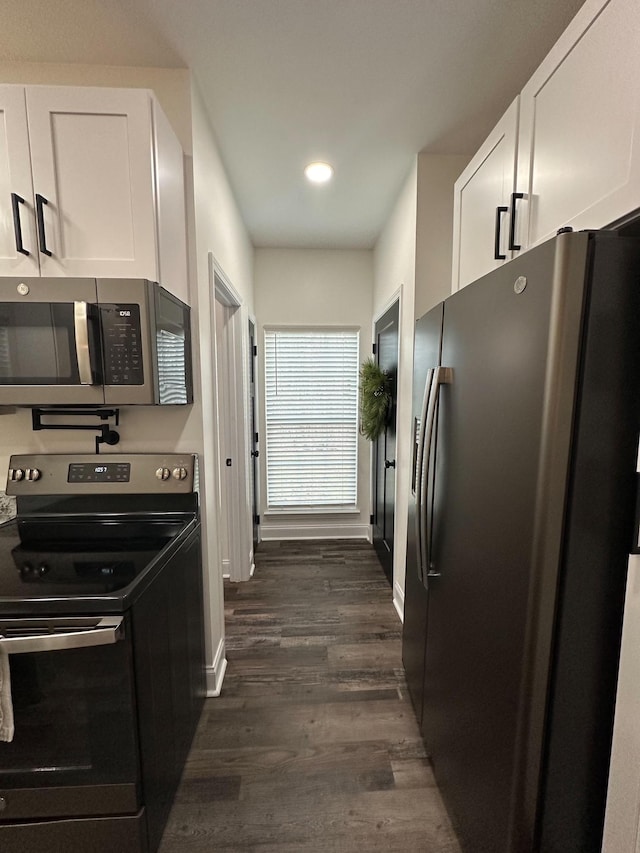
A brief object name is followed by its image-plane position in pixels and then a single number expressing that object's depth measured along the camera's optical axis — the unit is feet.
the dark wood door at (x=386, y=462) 9.29
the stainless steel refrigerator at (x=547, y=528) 2.60
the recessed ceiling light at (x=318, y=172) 7.38
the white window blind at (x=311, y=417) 11.90
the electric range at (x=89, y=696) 3.41
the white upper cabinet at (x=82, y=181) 4.29
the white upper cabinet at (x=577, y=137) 2.67
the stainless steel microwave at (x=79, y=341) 4.29
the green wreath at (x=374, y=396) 9.49
